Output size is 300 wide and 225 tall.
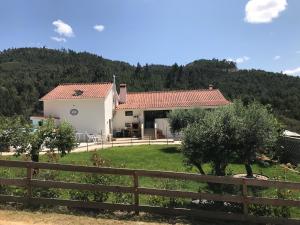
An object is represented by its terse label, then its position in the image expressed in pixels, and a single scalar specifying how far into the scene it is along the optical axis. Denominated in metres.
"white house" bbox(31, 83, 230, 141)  20.21
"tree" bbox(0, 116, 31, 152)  9.24
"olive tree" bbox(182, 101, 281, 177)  7.65
